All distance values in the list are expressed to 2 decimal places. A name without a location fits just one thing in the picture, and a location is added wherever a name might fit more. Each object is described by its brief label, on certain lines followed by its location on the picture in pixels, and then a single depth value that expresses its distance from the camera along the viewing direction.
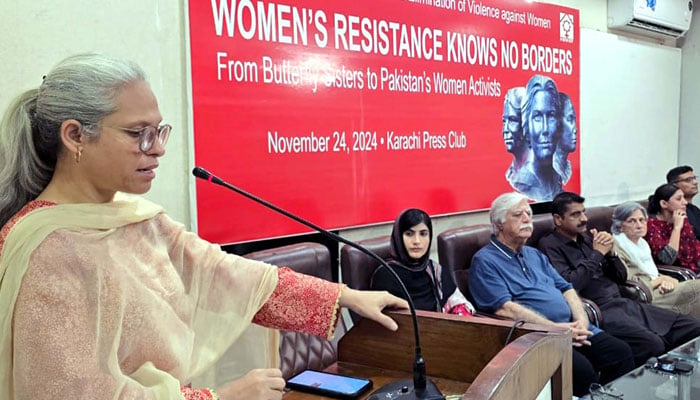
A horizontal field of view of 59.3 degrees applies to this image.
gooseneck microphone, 1.13
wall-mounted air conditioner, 4.96
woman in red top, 4.15
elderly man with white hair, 2.92
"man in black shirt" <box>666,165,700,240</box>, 4.69
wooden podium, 1.10
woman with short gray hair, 3.69
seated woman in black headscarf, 2.70
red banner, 2.57
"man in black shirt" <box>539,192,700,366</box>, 3.18
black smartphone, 1.39
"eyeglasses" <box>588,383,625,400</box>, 2.21
